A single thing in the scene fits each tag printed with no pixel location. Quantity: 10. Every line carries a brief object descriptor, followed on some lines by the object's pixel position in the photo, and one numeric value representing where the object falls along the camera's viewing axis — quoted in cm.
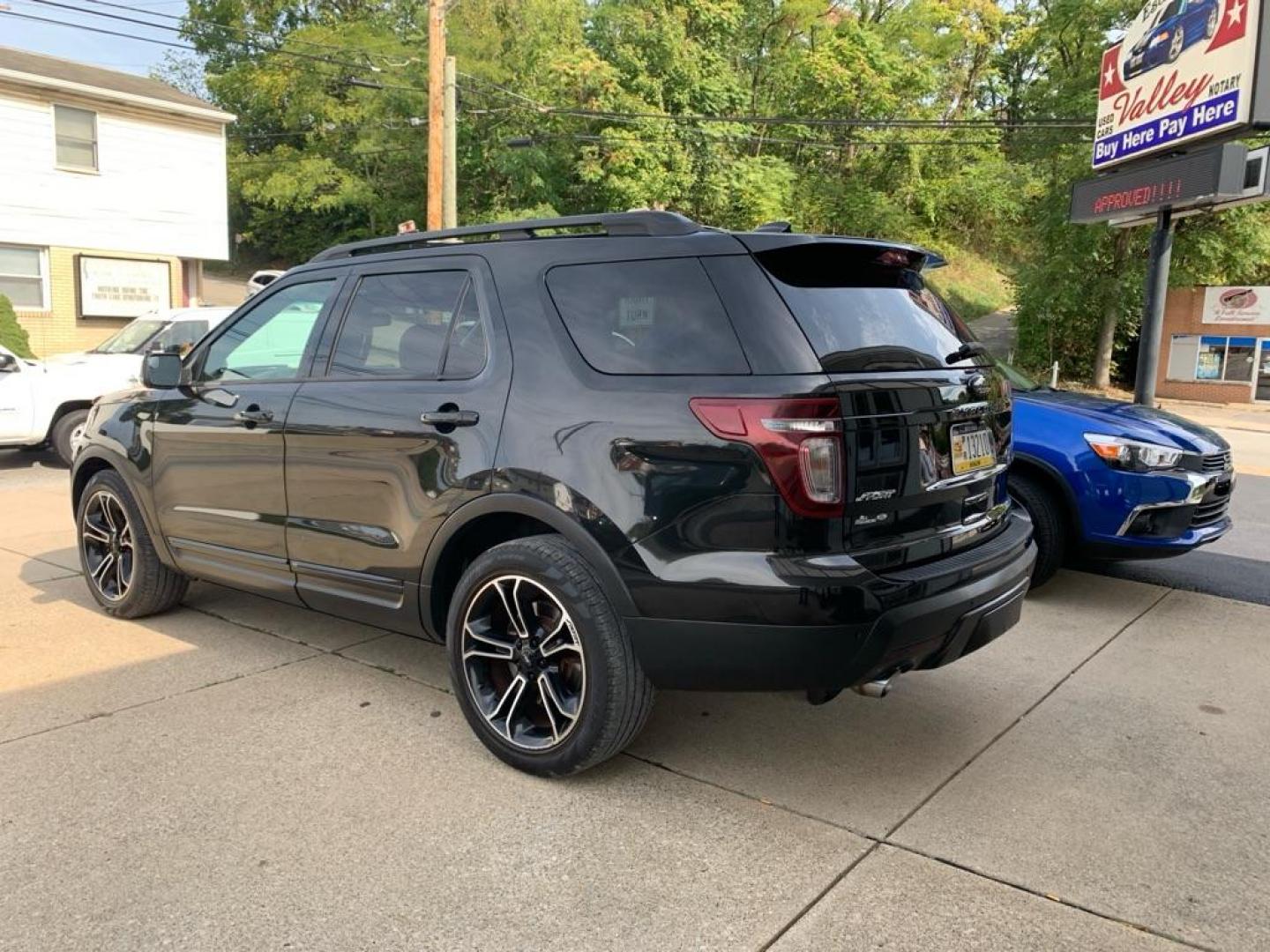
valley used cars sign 1205
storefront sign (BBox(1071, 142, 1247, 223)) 1139
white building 1955
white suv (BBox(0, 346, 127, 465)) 1010
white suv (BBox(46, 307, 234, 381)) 1079
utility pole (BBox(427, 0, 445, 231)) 1720
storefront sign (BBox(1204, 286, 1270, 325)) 2536
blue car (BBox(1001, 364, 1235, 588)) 532
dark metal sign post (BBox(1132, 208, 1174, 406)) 1202
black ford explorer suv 286
